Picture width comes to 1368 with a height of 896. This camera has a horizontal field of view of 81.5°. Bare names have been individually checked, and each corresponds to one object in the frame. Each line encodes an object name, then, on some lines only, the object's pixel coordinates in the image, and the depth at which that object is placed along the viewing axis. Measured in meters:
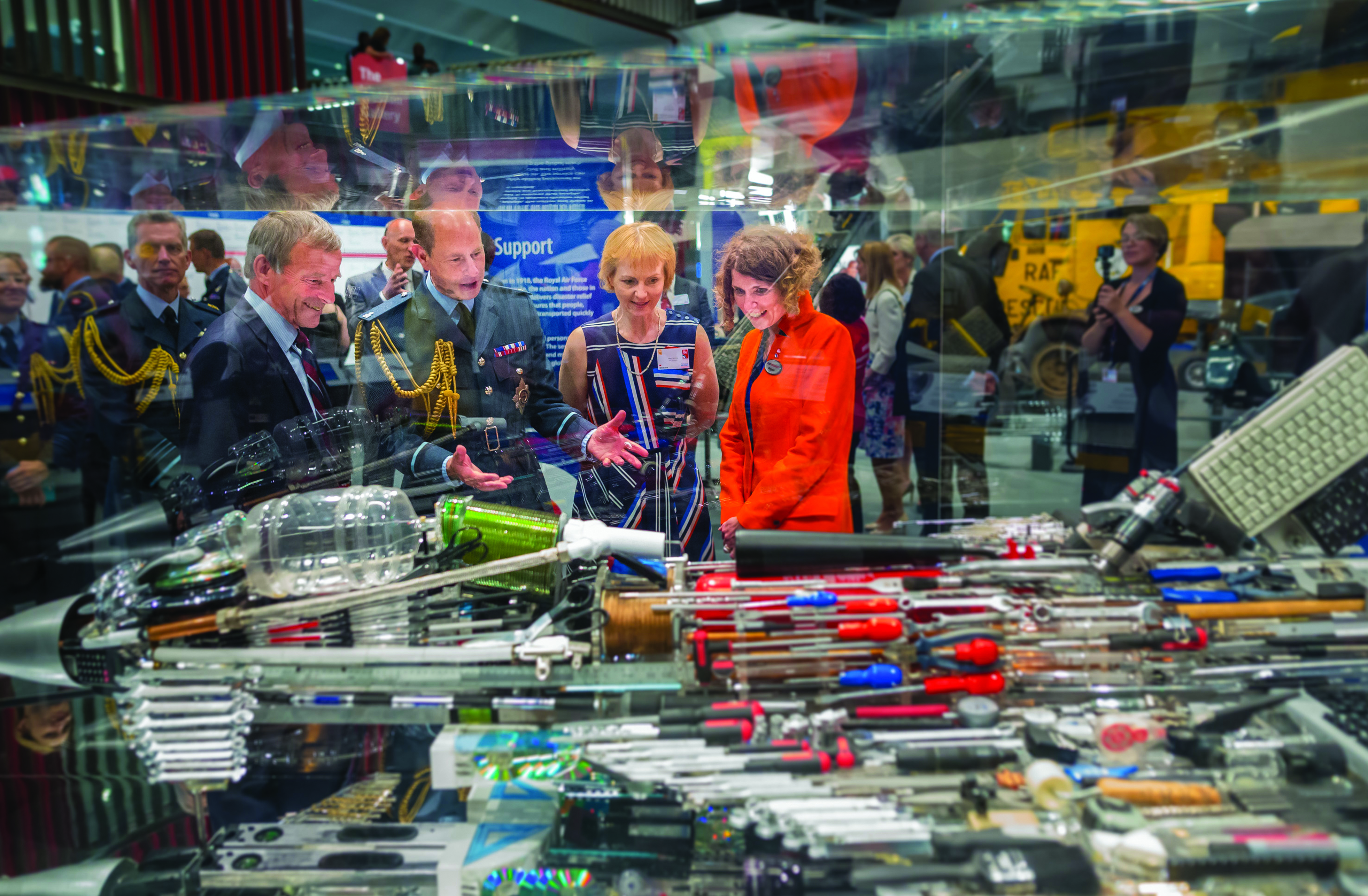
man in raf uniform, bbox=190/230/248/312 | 2.05
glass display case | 1.43
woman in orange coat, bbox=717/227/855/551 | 2.08
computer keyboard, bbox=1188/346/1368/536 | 1.40
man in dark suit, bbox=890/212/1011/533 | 2.49
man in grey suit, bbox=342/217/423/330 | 2.05
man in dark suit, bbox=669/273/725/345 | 2.11
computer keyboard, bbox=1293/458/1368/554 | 1.43
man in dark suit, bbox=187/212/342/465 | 2.03
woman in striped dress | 2.11
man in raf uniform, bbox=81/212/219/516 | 2.06
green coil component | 1.51
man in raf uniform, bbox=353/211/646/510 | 2.07
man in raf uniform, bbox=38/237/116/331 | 2.09
